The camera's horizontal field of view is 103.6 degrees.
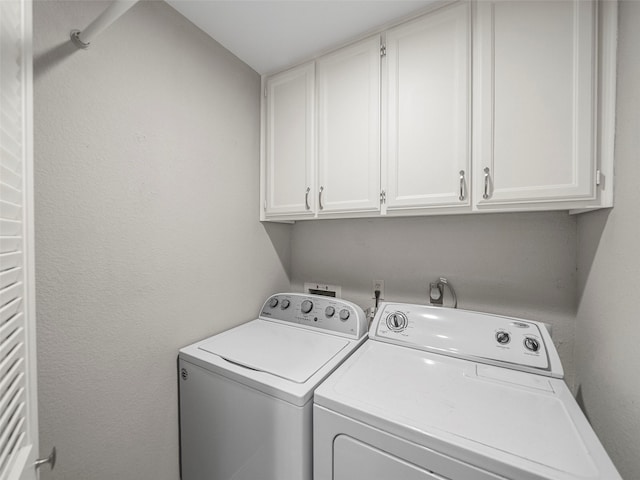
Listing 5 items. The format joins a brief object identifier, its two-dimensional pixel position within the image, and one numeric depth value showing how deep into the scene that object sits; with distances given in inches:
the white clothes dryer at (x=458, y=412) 24.4
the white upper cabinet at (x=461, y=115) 34.5
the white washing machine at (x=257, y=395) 33.9
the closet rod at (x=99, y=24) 26.4
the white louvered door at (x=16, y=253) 19.4
